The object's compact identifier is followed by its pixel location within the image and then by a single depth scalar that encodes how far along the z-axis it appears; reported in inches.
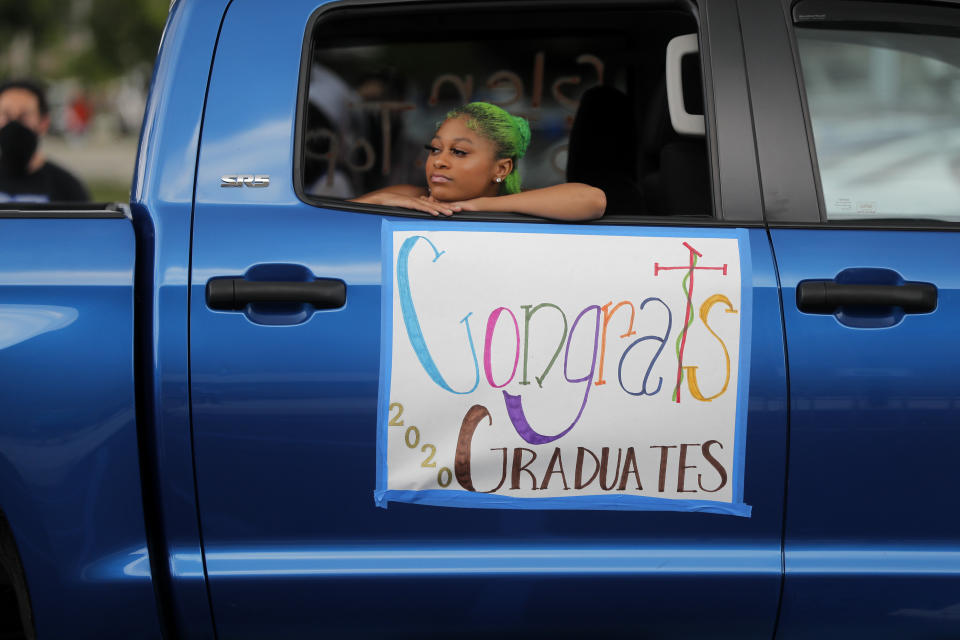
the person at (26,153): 324.2
